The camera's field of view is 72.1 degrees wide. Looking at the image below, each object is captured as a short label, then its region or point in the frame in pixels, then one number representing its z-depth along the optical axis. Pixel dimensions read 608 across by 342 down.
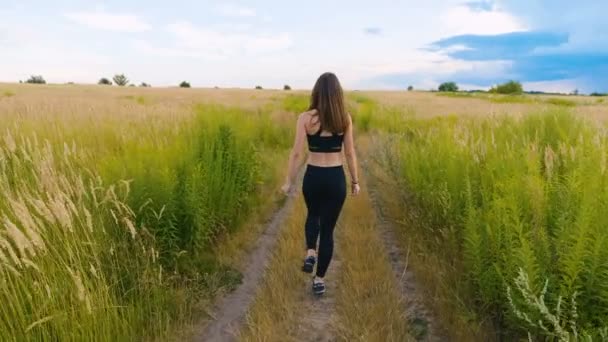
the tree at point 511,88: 74.69
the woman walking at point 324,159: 4.13
